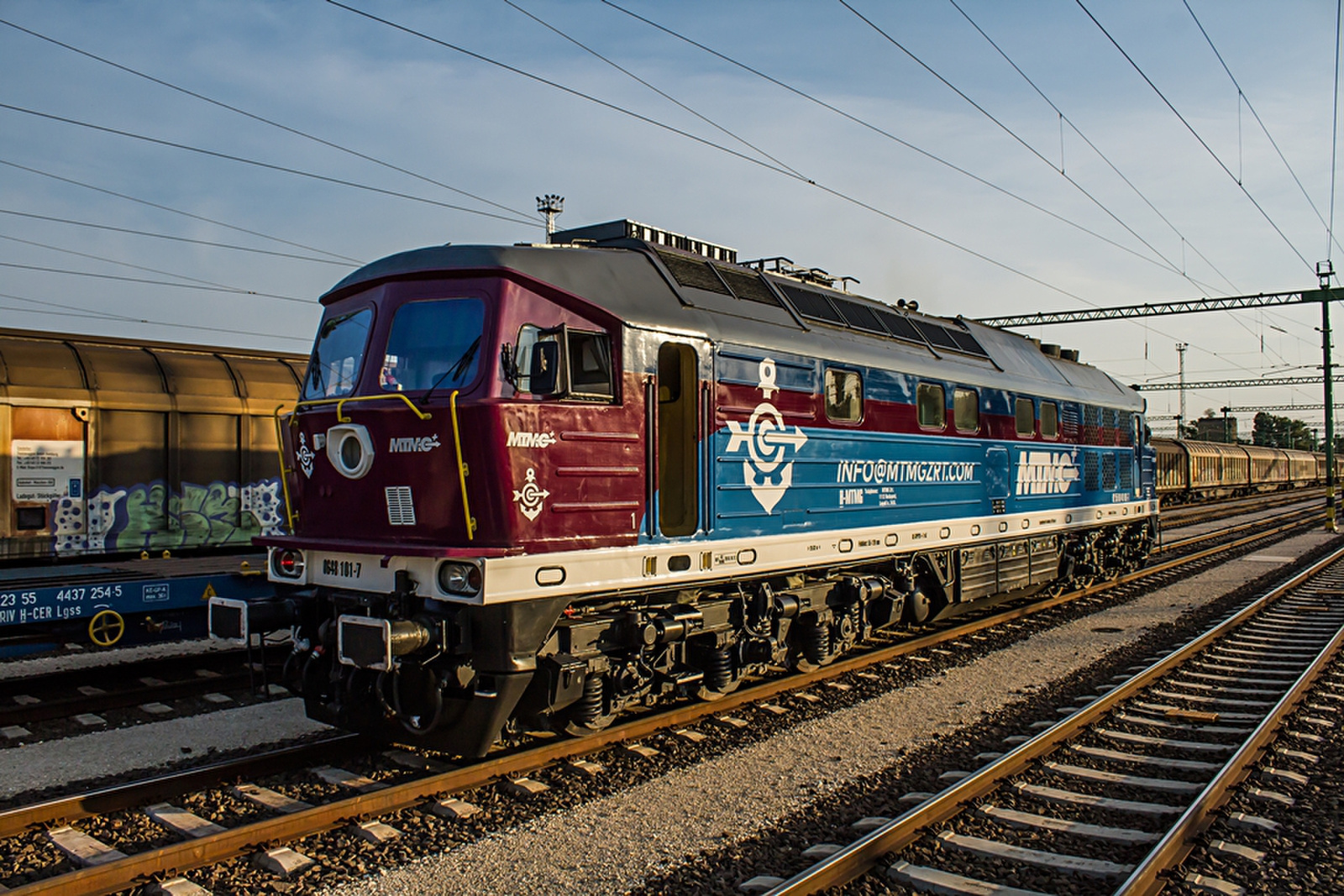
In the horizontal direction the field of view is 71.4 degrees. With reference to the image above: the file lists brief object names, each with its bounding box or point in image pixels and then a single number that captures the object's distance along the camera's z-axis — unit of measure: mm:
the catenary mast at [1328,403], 29016
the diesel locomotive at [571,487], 6227
